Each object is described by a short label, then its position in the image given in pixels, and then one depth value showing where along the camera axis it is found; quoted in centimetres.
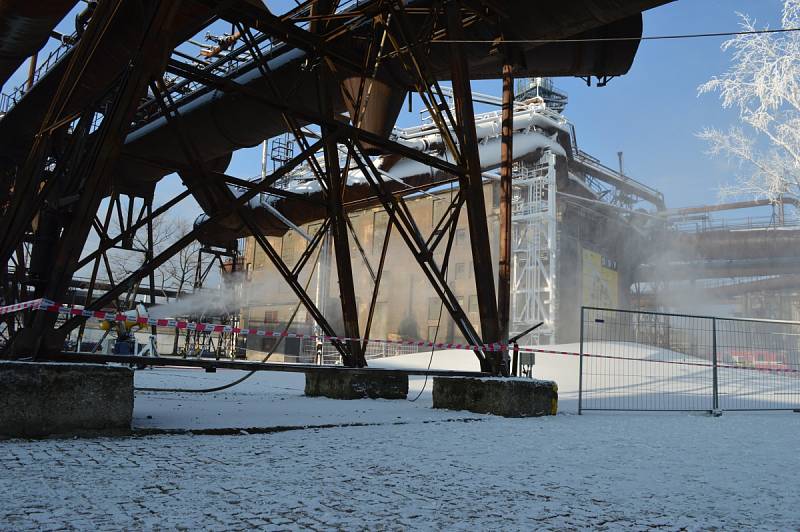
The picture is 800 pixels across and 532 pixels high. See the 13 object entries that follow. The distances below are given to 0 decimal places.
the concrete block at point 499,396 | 732
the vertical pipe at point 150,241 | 1481
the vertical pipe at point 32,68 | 1616
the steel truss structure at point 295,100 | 509
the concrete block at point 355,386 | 930
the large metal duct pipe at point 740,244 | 3041
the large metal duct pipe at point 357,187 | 1897
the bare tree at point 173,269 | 4031
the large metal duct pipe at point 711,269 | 3189
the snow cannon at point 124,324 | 1509
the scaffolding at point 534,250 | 2648
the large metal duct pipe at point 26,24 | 855
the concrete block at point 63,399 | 418
